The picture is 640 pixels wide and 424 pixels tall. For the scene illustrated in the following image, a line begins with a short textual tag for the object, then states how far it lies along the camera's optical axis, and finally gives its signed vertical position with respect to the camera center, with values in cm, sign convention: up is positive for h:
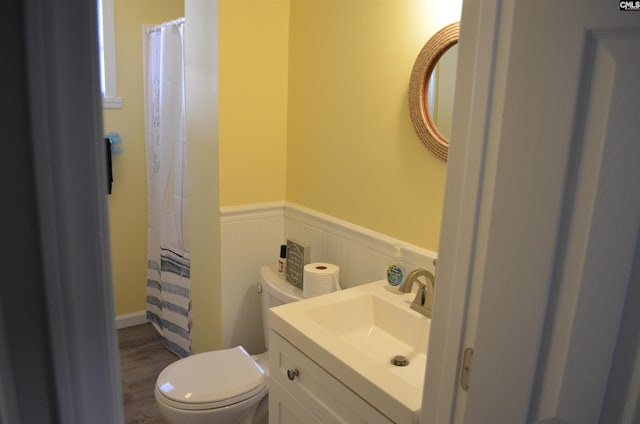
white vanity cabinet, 124 -77
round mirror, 153 +10
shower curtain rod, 241 +43
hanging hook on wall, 282 -21
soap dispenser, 169 -53
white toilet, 173 -100
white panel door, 69 -13
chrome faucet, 152 -53
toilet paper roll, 185 -62
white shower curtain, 252 -39
